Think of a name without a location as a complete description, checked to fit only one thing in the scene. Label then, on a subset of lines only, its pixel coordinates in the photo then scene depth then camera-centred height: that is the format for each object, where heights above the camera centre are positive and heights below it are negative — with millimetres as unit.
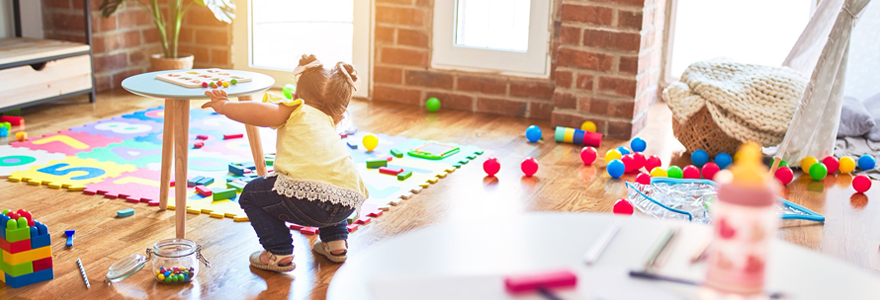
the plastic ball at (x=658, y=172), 2762 -633
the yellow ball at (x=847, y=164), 2930 -620
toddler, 1862 -447
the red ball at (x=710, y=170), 2814 -633
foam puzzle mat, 2514 -673
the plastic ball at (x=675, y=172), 2777 -636
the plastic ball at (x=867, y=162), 2988 -622
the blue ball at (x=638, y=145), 3207 -631
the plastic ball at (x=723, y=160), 2955 -628
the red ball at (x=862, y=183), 2686 -629
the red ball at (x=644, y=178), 2695 -642
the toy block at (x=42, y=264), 1798 -670
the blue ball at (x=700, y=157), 3023 -634
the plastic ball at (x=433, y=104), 3875 -604
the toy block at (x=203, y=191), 2461 -674
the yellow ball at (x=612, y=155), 2977 -626
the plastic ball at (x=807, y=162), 2871 -607
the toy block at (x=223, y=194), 2414 -670
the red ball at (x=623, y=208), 2375 -654
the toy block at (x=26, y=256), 1758 -642
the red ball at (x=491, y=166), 2789 -640
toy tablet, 3012 -656
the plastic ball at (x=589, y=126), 3451 -606
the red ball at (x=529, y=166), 2818 -642
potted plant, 3879 -262
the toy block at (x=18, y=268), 1767 -671
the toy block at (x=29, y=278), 1781 -700
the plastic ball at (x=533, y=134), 3340 -628
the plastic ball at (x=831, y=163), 2918 -616
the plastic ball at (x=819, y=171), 2824 -623
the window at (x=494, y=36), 3729 -263
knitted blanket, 2941 -411
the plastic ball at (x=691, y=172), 2791 -636
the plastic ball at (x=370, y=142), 3078 -631
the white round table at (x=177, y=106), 2010 -358
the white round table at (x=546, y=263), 850 -319
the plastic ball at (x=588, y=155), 2984 -632
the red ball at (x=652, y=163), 2959 -646
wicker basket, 3049 -561
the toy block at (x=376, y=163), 2830 -655
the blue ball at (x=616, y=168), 2807 -635
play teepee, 2732 -289
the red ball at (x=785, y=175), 2780 -632
